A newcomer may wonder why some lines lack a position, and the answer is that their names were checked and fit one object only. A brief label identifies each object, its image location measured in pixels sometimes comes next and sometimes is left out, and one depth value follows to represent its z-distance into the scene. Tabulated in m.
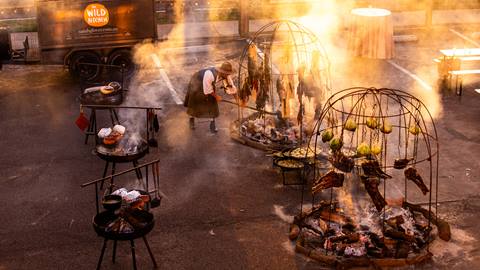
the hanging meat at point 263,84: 13.54
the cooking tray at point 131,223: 9.05
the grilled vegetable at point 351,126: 10.98
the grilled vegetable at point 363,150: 10.48
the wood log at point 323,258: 9.70
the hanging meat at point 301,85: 13.08
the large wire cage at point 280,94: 13.25
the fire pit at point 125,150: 11.17
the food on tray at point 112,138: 11.46
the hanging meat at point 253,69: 13.74
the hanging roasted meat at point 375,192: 10.06
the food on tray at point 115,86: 14.44
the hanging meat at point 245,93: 13.96
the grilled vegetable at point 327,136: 11.15
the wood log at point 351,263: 9.62
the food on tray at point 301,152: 12.80
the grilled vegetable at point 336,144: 10.62
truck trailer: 17.73
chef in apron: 14.10
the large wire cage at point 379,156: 10.35
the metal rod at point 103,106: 12.81
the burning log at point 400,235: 9.96
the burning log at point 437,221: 10.37
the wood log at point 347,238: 10.02
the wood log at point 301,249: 9.95
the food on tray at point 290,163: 12.43
